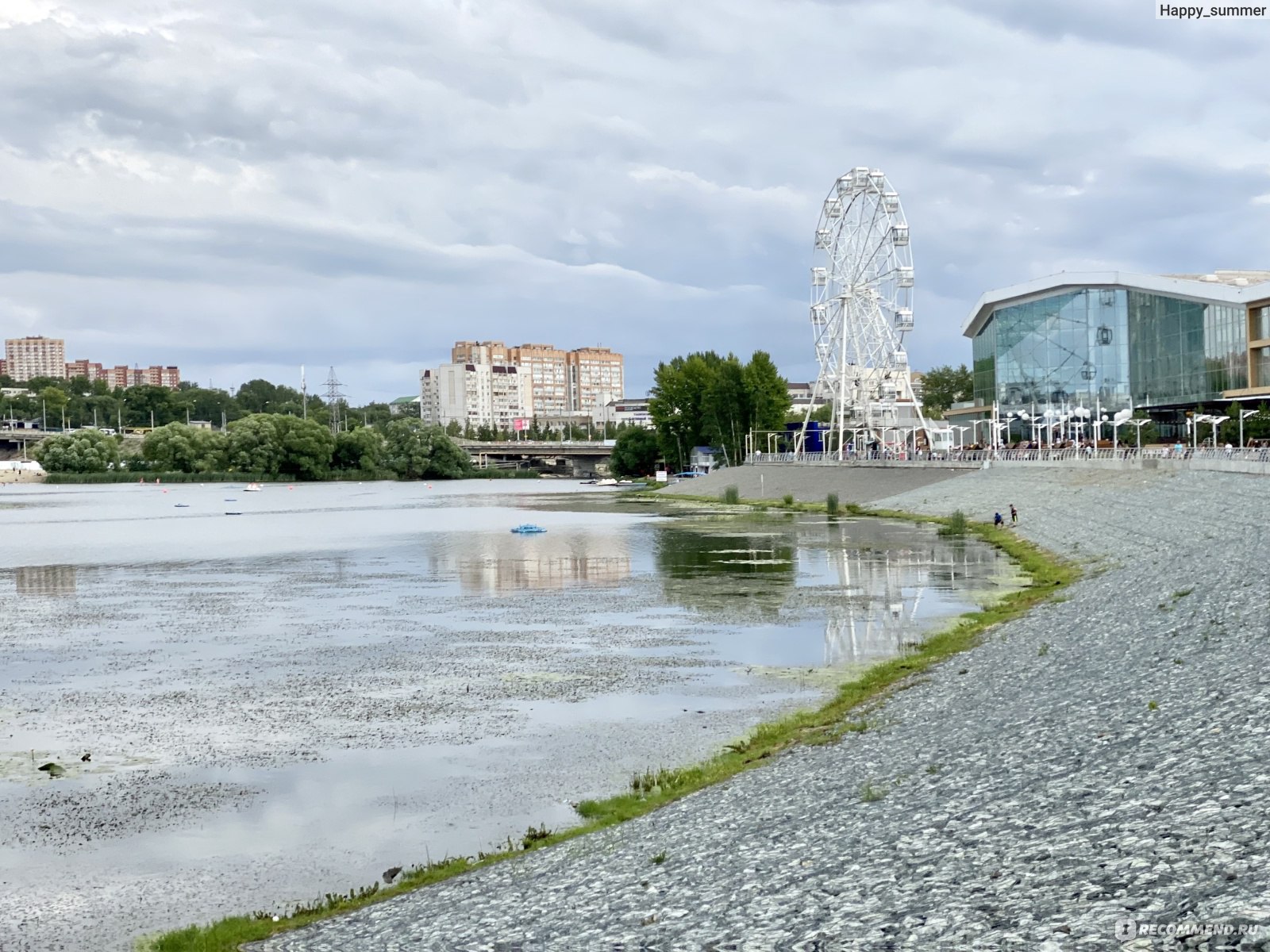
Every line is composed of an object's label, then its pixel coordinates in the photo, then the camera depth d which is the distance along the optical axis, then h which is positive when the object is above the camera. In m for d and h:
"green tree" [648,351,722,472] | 194.12 +6.78
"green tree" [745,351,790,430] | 179.12 +7.24
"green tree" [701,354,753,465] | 181.62 +5.45
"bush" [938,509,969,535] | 75.44 -4.90
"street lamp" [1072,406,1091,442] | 122.88 +2.07
